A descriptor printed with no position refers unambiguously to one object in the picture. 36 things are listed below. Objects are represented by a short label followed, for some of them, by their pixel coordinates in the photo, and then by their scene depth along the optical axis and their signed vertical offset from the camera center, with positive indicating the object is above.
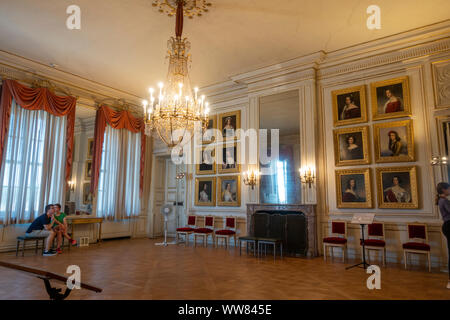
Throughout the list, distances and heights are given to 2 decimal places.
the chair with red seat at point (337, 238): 6.30 -0.77
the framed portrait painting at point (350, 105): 6.95 +2.21
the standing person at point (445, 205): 4.27 -0.04
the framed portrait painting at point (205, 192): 9.07 +0.27
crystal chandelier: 5.22 +1.73
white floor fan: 8.88 -0.26
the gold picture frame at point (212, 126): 9.29 +2.29
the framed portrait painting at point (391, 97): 6.44 +2.22
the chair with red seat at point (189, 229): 8.60 -0.79
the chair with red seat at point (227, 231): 7.99 -0.79
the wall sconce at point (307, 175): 7.14 +0.61
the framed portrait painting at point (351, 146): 6.77 +1.25
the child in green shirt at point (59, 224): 7.23 -0.56
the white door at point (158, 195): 10.64 +0.21
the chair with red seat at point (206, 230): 8.39 -0.80
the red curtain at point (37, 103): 6.98 +2.40
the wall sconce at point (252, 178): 8.01 +0.61
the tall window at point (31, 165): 7.04 +0.87
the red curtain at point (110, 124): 8.87 +2.34
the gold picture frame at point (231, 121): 8.81 +2.32
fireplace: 6.93 -0.56
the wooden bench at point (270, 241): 6.56 -0.85
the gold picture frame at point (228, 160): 8.62 +1.18
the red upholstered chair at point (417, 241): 5.49 -0.76
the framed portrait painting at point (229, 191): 8.52 +0.28
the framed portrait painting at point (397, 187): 6.12 +0.29
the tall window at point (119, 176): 9.21 +0.78
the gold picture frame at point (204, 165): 9.16 +1.10
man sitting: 6.92 -0.61
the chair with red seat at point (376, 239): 5.85 -0.75
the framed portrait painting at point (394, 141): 6.27 +1.26
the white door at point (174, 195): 10.47 +0.21
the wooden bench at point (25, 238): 6.62 -0.84
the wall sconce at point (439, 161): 5.83 +0.78
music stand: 5.38 -0.31
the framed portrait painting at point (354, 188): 6.62 +0.29
